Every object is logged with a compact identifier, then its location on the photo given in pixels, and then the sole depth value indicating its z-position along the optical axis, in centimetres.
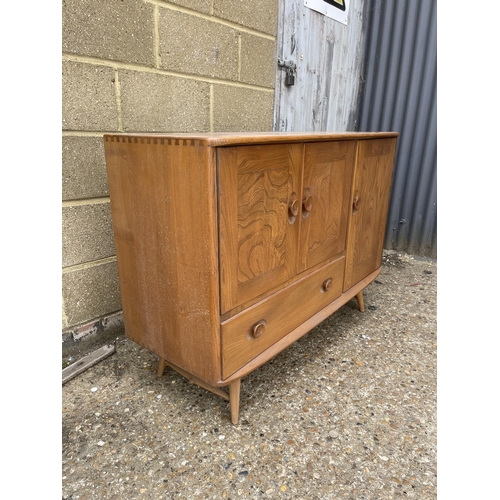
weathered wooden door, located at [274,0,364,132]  226
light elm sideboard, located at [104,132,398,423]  104
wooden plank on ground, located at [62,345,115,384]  151
